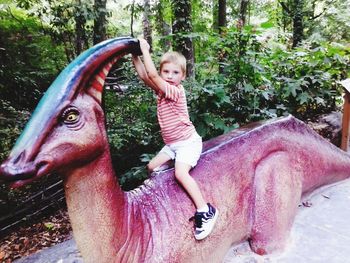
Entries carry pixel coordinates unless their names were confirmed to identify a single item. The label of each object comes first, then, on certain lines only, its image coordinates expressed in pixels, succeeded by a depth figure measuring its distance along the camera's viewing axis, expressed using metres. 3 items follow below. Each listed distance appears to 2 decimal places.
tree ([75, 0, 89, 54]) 5.03
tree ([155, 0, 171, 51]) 9.44
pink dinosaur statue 1.49
